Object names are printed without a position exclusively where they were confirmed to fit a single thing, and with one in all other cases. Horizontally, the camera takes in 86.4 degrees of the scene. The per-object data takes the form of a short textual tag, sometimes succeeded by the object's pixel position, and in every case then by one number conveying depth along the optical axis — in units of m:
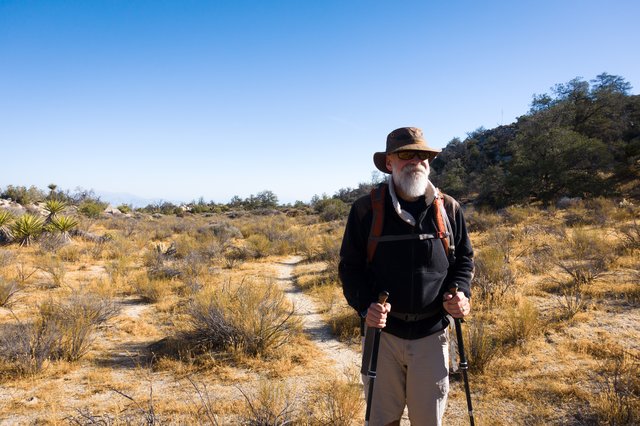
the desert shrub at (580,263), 6.34
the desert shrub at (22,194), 27.19
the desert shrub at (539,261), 7.93
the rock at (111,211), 27.56
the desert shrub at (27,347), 4.09
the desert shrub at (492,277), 6.35
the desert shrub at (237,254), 11.56
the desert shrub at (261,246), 12.55
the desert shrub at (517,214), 15.31
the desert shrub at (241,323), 4.78
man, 2.15
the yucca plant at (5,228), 12.02
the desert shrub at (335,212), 26.98
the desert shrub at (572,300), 5.33
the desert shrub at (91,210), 22.52
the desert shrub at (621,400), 2.83
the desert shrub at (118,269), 8.55
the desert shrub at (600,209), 12.37
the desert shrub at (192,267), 8.63
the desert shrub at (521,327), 4.71
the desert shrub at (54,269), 7.92
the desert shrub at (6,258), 8.91
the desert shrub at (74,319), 4.54
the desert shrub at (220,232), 14.94
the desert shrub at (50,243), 11.21
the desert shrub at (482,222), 14.80
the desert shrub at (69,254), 10.70
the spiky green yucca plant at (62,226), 12.82
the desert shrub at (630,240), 8.28
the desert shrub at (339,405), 3.14
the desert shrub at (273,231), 14.92
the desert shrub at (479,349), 4.09
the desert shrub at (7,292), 6.49
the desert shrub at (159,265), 8.71
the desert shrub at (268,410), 2.92
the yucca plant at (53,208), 15.04
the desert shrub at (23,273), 7.78
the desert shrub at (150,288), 7.26
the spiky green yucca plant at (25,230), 11.92
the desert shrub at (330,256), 9.04
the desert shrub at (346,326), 5.46
